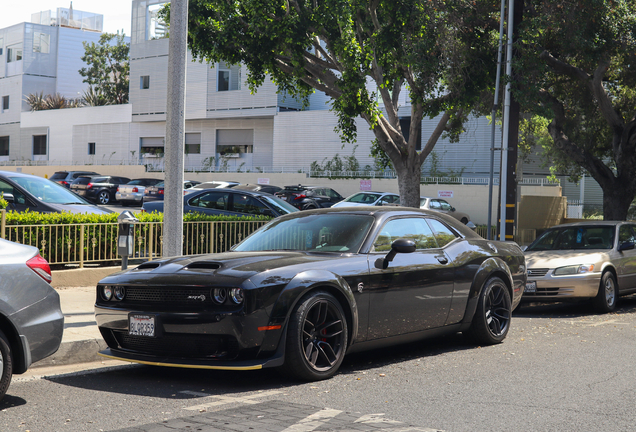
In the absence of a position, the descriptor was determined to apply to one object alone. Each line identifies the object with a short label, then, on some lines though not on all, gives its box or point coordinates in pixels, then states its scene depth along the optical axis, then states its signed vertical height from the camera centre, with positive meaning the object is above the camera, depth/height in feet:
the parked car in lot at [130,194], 109.91 -3.77
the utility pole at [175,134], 29.04 +1.58
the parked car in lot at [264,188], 104.78 -2.16
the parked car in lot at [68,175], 131.99 -1.26
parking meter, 28.94 -2.85
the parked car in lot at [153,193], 97.52 -3.13
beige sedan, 35.45 -4.28
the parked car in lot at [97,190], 114.32 -3.49
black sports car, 17.90 -3.45
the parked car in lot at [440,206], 88.89 -3.59
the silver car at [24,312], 16.25 -3.52
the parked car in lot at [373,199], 89.51 -2.89
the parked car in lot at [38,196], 40.63 -1.72
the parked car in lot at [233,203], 49.73 -2.20
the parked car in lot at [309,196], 100.78 -3.09
